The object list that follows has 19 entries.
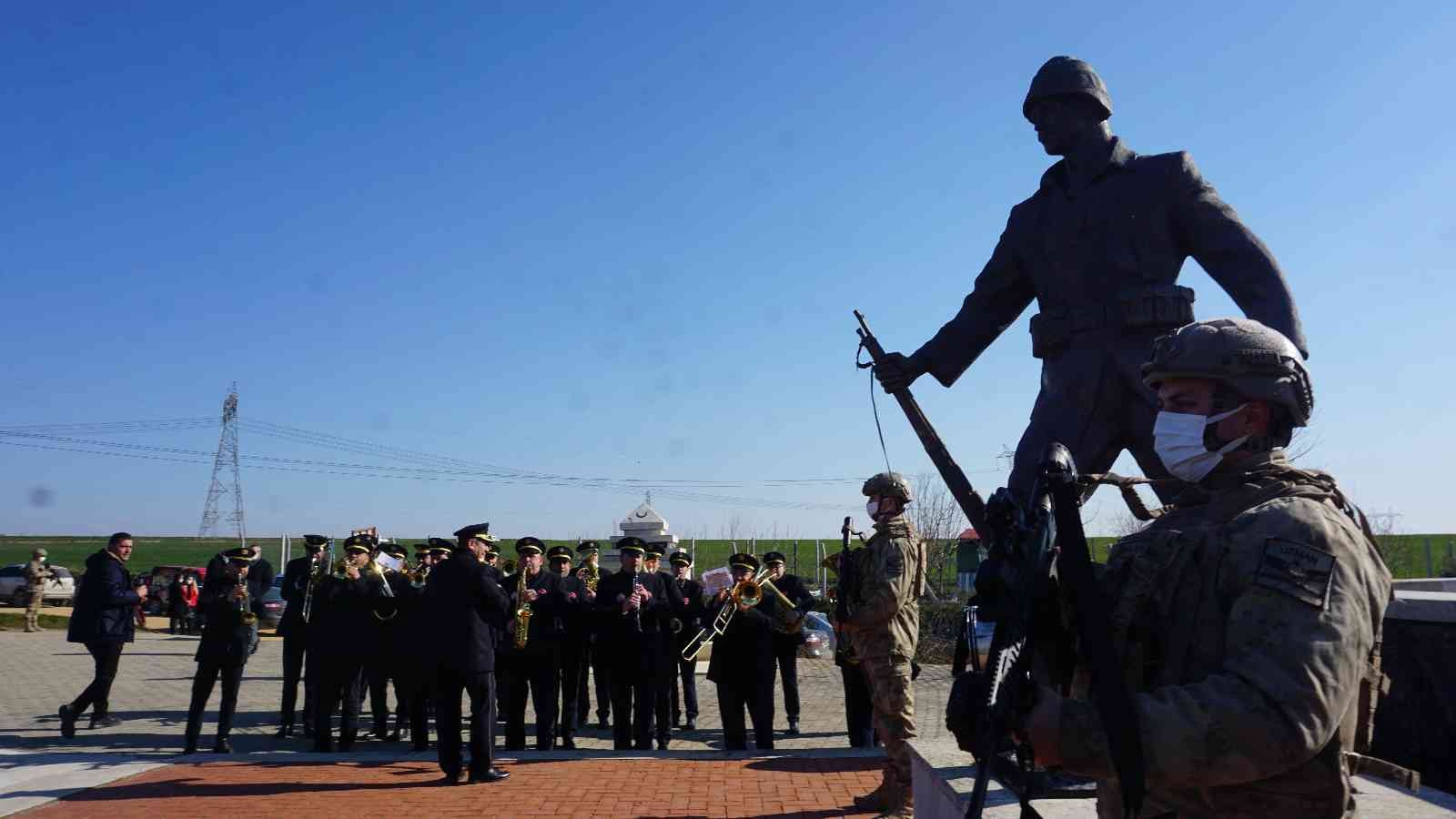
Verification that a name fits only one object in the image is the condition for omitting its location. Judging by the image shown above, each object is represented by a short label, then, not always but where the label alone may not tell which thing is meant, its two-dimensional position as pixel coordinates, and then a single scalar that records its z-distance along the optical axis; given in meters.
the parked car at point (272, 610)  29.50
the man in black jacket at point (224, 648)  10.97
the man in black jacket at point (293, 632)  12.64
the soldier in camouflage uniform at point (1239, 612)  1.94
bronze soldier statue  4.42
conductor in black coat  9.01
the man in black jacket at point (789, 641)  12.90
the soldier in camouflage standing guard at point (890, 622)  7.07
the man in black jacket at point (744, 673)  11.18
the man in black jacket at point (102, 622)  11.77
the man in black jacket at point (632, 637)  11.58
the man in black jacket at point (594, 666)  12.43
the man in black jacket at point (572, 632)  12.03
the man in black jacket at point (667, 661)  11.84
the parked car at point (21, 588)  42.75
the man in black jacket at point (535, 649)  11.58
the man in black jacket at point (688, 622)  12.48
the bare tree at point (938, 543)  24.97
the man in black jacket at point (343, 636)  11.52
